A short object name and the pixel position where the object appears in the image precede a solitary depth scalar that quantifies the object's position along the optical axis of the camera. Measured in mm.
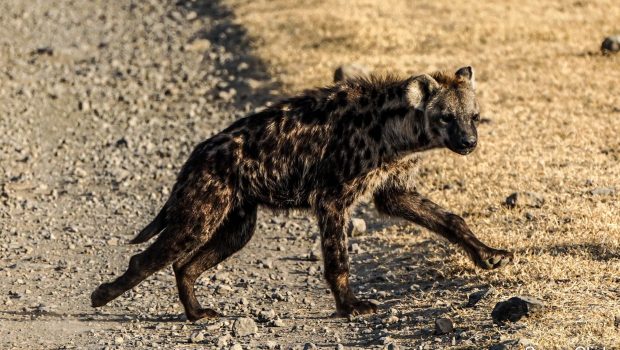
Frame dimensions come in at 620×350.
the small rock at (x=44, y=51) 40156
